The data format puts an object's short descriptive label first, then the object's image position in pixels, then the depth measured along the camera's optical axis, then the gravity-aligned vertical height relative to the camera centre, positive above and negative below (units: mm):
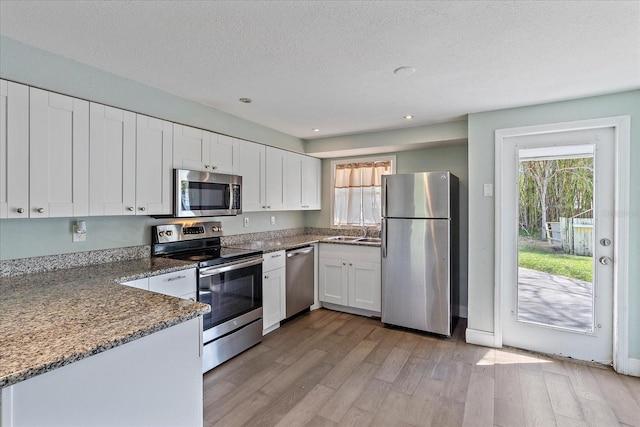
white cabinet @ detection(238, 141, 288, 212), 3518 +410
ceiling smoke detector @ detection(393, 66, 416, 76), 2266 +994
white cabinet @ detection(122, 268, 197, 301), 2193 -499
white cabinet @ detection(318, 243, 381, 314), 3828 -762
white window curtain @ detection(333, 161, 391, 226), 4508 +289
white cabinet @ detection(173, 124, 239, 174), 2809 +571
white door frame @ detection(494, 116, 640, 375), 2645 -155
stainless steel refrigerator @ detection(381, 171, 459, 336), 3299 -384
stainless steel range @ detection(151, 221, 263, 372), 2648 -618
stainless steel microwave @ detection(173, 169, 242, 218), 2756 +170
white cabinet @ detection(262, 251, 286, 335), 3307 -809
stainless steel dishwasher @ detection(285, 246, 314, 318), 3668 -776
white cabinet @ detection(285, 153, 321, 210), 4203 +419
